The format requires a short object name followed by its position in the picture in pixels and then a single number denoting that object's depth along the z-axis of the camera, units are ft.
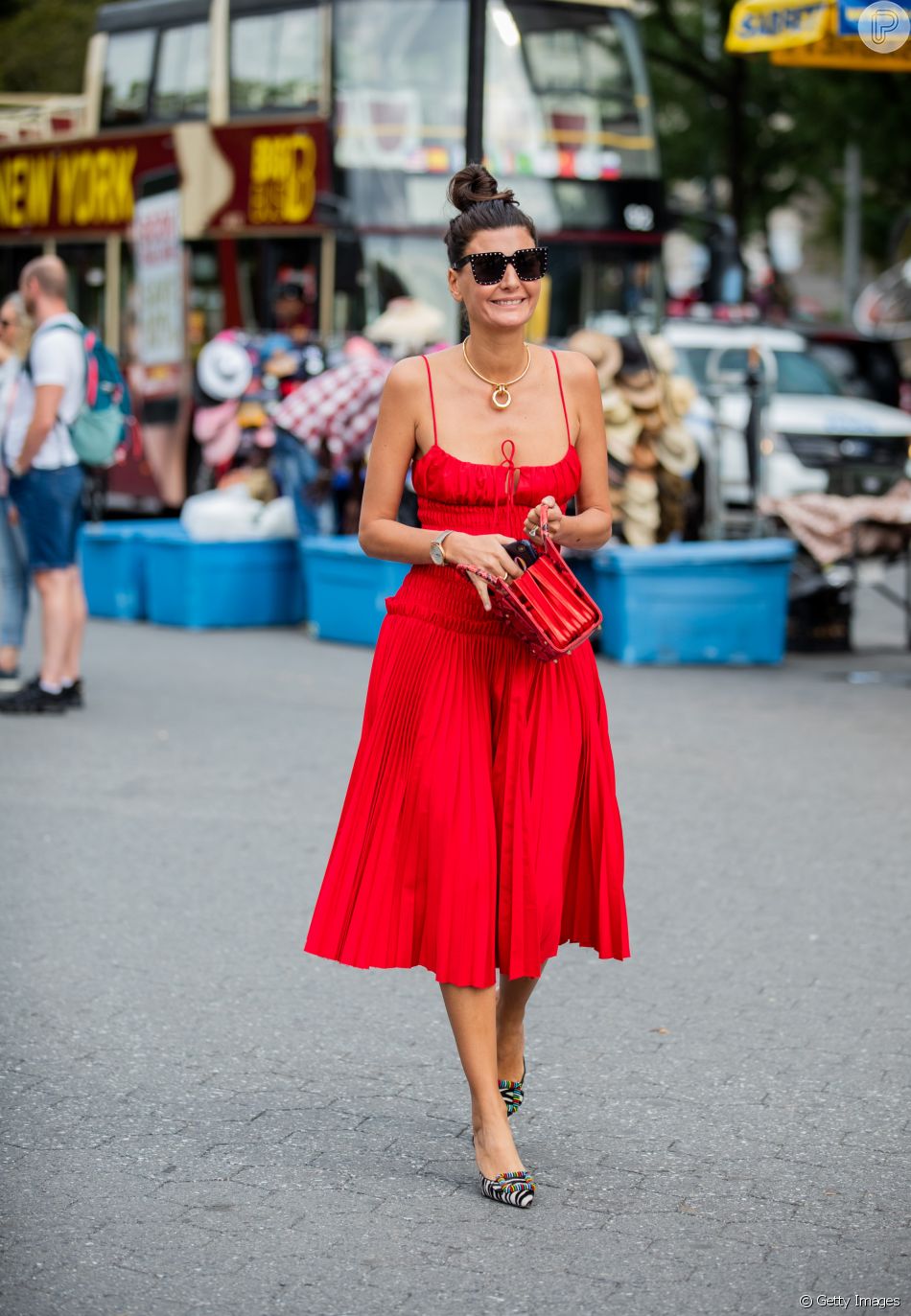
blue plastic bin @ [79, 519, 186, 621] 46.50
